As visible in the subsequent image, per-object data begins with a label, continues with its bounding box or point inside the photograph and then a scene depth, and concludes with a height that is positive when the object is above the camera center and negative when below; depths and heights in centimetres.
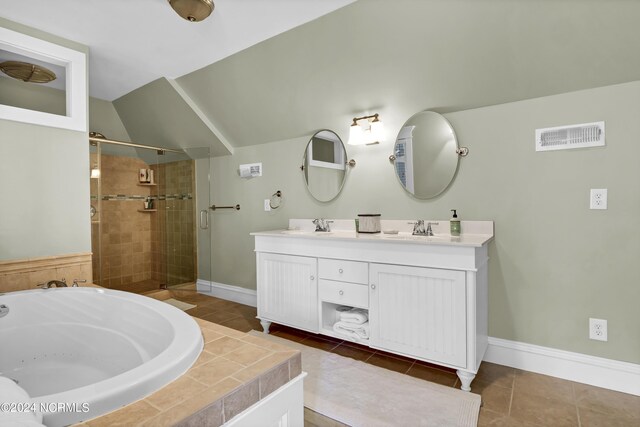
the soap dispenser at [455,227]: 221 -14
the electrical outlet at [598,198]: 186 +4
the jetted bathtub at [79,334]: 148 -64
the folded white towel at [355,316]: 223 -75
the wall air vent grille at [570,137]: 187 +42
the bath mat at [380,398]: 160 -105
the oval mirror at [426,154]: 231 +40
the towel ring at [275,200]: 332 +11
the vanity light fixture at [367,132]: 256 +63
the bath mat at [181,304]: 345 -103
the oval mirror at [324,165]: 288 +41
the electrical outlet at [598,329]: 187 -73
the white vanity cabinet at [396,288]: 183 -53
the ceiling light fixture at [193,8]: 191 +124
